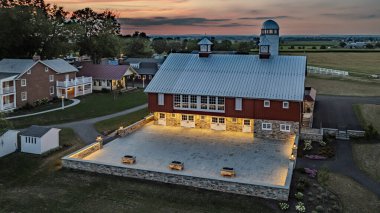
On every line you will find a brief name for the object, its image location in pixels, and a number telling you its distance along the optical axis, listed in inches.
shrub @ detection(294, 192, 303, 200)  916.6
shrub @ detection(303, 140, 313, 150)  1288.1
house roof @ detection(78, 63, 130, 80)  2659.9
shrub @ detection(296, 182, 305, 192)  964.8
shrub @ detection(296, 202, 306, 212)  861.1
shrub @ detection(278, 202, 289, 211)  868.6
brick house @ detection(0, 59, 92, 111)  1911.9
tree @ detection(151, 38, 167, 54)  5787.4
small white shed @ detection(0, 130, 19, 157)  1210.6
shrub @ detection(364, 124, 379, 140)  1393.9
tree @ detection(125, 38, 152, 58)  4953.3
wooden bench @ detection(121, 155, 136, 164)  1104.8
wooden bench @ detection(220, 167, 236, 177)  1006.4
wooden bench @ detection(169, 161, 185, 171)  1051.9
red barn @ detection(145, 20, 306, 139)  1371.8
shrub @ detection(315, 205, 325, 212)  860.9
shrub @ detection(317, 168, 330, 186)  927.4
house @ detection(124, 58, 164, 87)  3093.0
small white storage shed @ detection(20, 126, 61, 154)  1229.1
